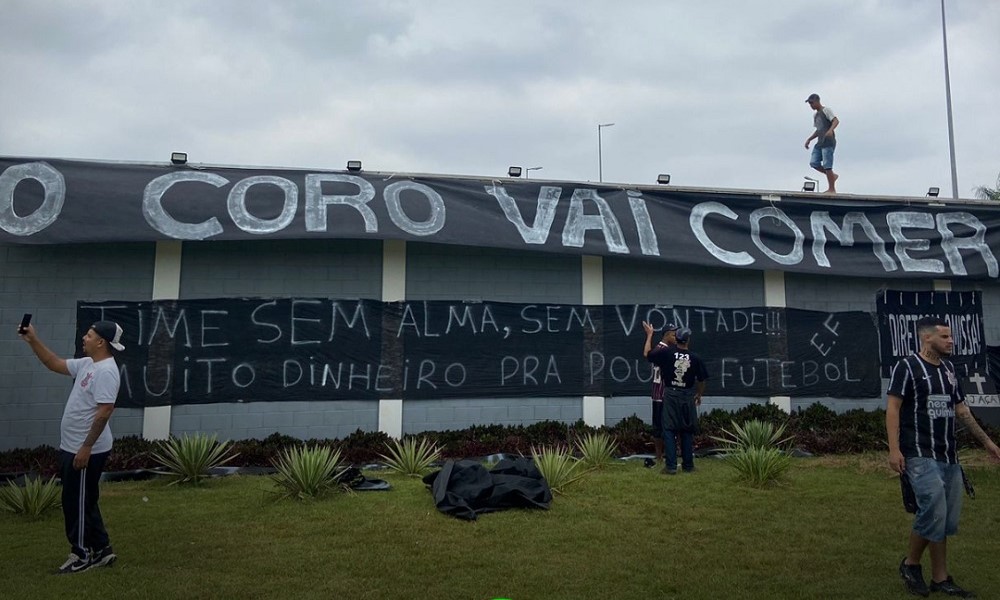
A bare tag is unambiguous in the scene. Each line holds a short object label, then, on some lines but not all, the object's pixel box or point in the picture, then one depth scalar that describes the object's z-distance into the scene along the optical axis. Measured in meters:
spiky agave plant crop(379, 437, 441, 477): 9.33
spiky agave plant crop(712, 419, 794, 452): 10.15
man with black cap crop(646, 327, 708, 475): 9.23
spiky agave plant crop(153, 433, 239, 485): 8.81
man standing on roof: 14.11
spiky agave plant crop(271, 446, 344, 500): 7.77
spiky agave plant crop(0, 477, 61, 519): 7.19
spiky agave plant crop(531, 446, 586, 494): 8.16
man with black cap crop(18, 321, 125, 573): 5.54
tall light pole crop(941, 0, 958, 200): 20.27
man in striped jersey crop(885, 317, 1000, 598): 5.02
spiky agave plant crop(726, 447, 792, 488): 8.48
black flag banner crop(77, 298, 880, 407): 11.02
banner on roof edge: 10.75
